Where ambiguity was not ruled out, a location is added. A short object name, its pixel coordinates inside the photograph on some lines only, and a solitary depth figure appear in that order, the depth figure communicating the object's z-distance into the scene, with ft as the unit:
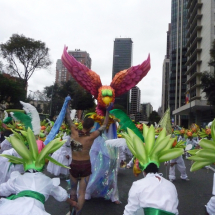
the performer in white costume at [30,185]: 6.60
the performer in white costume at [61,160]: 23.73
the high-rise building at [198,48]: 114.52
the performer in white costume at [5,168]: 13.36
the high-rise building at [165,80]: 308.89
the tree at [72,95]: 109.09
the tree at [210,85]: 71.92
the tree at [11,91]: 83.51
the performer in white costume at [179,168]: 22.95
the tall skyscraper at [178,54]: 207.82
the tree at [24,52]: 86.69
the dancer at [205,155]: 7.54
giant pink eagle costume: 17.07
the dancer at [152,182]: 6.81
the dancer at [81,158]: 11.85
